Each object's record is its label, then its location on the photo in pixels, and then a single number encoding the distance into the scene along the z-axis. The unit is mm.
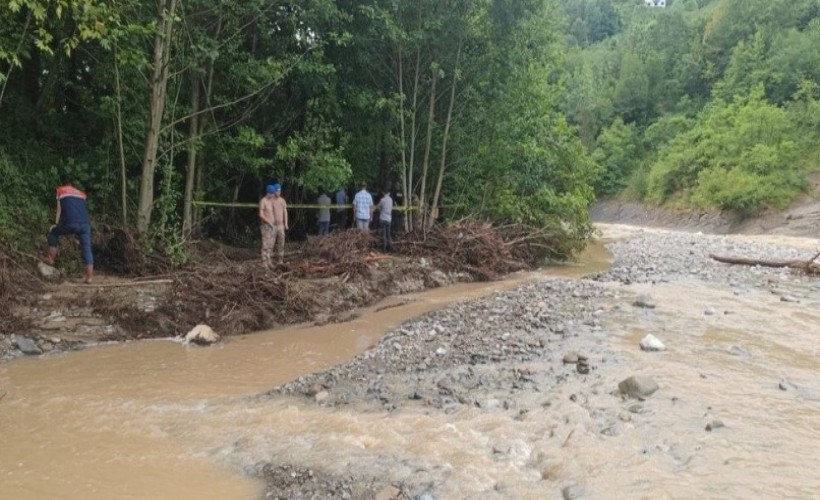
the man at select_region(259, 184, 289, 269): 12742
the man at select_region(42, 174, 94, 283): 10008
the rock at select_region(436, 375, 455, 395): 6453
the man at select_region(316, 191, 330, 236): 17306
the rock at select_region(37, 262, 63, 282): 9930
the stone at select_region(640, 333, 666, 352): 8070
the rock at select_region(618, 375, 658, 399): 6246
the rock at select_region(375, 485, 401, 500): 4258
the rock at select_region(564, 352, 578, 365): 7520
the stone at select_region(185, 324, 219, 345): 8867
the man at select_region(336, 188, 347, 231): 18578
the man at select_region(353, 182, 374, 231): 16094
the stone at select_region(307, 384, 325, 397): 6479
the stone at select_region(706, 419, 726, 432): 5416
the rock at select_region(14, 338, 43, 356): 8016
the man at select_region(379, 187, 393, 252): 16062
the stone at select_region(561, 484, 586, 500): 4277
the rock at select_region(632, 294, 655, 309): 10938
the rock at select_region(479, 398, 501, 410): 6023
